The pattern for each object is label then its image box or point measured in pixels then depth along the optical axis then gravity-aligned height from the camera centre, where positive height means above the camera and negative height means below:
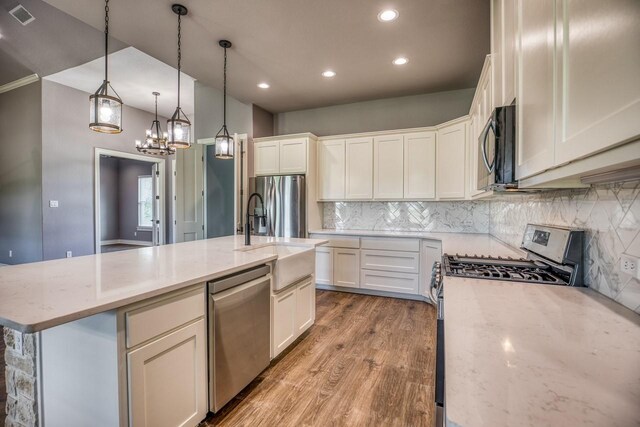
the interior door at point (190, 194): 4.59 +0.24
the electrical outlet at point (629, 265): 0.98 -0.19
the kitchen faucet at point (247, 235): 2.54 -0.22
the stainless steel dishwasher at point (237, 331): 1.65 -0.75
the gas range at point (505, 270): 1.42 -0.33
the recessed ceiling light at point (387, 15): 2.47 +1.66
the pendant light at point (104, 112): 1.87 +0.63
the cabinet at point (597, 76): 0.54 +0.29
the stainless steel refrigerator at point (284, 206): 4.25 +0.05
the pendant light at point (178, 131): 2.50 +0.68
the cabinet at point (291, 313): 2.24 -0.87
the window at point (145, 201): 8.95 +0.26
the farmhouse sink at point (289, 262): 2.19 -0.43
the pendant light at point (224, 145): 2.89 +0.64
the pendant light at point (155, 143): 4.52 +1.03
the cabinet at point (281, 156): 4.36 +0.82
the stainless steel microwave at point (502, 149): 1.38 +0.30
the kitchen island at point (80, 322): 1.06 -0.45
